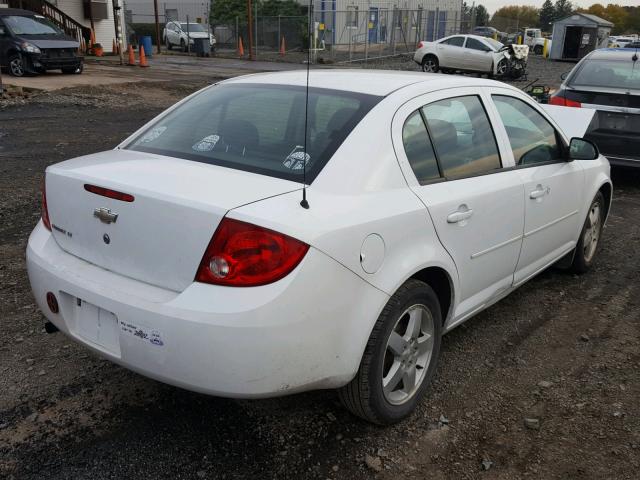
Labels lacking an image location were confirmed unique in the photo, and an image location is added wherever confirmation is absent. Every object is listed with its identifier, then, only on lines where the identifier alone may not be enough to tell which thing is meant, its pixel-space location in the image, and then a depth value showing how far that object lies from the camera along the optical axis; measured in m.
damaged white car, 24.25
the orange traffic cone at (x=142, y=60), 24.35
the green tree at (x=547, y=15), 99.88
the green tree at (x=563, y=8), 98.88
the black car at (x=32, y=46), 17.12
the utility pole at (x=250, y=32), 31.31
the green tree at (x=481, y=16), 75.78
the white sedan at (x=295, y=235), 2.38
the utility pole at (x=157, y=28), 30.70
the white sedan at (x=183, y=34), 35.00
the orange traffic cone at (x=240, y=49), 34.28
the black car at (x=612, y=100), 7.35
